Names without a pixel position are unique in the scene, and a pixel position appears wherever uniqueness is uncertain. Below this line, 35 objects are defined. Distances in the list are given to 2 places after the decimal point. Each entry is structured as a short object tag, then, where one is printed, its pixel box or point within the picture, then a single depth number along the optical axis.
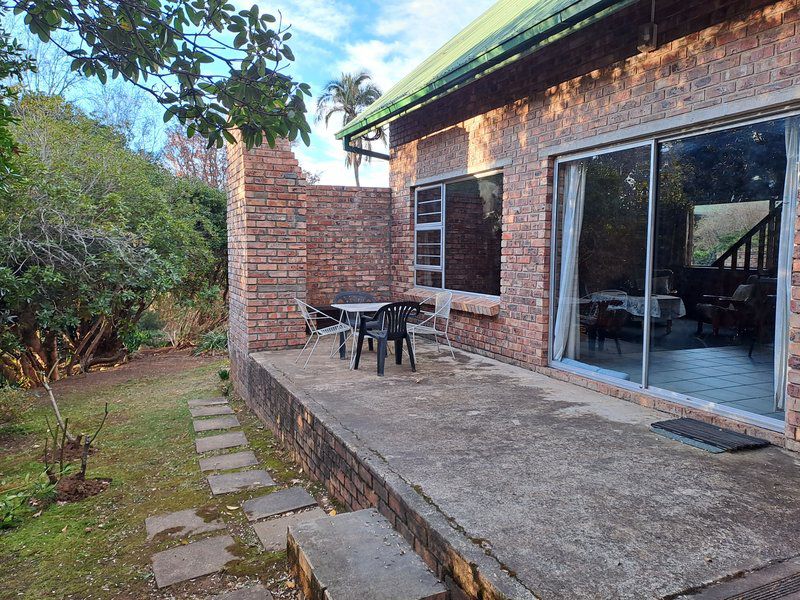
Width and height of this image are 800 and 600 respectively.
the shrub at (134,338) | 10.18
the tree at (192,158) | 22.33
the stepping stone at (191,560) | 3.13
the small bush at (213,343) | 11.80
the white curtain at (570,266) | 5.39
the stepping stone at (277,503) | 3.94
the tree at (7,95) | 3.34
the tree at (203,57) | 2.72
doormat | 3.52
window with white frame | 6.79
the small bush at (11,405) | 6.46
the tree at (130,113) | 16.27
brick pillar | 6.89
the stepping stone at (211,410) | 6.80
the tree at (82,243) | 6.98
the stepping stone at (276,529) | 3.48
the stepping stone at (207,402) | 7.33
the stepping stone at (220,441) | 5.51
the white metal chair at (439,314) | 6.44
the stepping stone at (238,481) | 4.42
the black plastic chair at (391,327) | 5.68
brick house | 3.82
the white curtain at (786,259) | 3.61
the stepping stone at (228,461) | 4.94
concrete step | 2.25
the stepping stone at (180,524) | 3.72
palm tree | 35.34
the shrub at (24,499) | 3.90
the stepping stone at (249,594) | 2.88
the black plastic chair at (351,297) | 7.88
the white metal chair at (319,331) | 6.27
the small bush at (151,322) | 12.99
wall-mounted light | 4.32
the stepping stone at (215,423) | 6.20
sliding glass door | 3.85
